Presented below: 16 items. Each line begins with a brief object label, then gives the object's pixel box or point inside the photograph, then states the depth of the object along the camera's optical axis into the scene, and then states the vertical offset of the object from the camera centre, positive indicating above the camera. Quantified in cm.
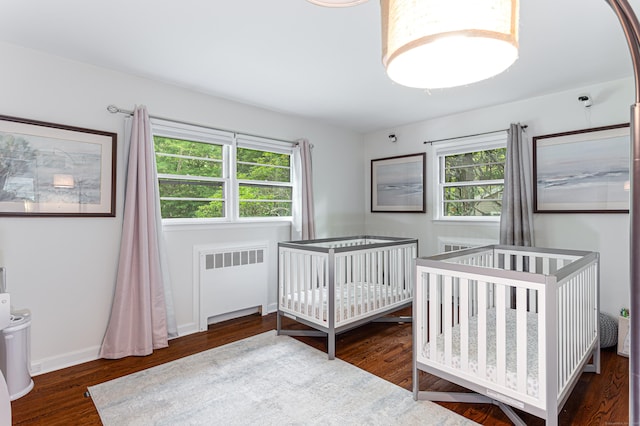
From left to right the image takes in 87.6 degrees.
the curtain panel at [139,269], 266 -46
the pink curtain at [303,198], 391 +15
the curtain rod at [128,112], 270 +84
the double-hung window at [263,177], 363 +39
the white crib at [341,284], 275 -68
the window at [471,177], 369 +37
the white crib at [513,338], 158 -75
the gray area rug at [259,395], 189 -117
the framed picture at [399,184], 426 +35
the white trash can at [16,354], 206 -88
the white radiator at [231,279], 326 -69
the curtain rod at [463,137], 339 +84
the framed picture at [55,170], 229 +33
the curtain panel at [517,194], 323 +14
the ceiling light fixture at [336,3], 108 +68
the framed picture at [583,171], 288 +34
